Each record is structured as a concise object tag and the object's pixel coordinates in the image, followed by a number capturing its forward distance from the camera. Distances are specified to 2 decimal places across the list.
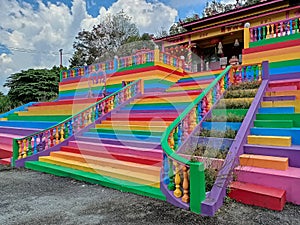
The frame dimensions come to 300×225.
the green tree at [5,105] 19.75
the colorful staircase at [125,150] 4.62
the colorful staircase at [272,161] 3.48
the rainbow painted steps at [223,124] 4.52
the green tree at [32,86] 21.98
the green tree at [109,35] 27.30
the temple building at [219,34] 12.02
